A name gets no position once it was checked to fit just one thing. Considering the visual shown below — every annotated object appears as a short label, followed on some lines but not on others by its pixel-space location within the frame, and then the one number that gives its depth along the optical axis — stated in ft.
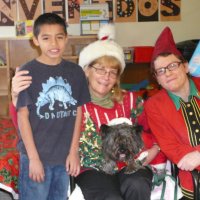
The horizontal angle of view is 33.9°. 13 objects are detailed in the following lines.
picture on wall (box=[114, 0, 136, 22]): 13.44
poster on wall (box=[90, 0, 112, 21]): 13.30
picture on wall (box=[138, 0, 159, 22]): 13.57
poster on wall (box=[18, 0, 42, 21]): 13.34
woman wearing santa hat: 5.27
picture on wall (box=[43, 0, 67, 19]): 13.38
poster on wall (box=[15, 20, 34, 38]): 13.25
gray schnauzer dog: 5.48
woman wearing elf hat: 5.64
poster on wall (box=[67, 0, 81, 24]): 13.37
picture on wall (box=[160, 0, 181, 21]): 13.67
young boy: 5.03
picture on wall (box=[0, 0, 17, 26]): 13.34
